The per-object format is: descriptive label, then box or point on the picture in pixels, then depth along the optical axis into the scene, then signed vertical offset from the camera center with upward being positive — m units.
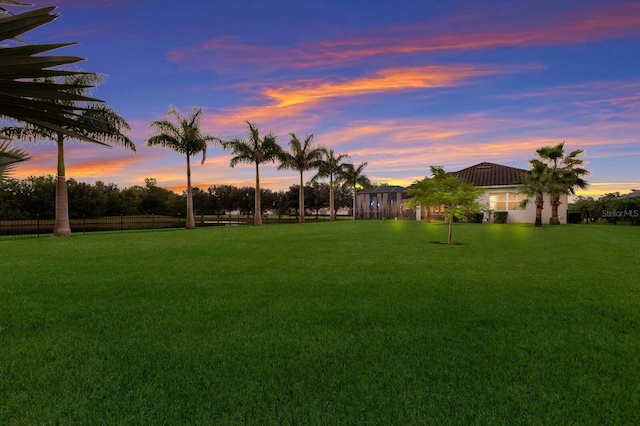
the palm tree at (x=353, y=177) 48.72 +4.68
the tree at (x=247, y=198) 77.44 +2.65
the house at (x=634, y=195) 32.19 +1.07
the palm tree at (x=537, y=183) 27.06 +1.90
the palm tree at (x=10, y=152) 2.27 +0.42
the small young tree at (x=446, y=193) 15.95 +0.72
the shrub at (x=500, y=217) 32.91 -0.92
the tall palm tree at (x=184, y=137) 29.41 +6.35
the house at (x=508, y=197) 33.06 +0.96
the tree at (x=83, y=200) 49.59 +1.66
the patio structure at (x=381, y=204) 47.34 +0.72
